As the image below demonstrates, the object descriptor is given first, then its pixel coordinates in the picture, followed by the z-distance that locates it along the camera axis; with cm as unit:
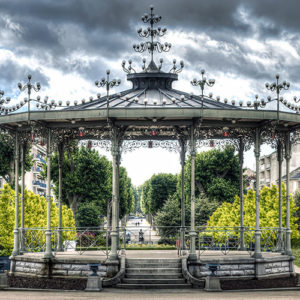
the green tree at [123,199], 7738
